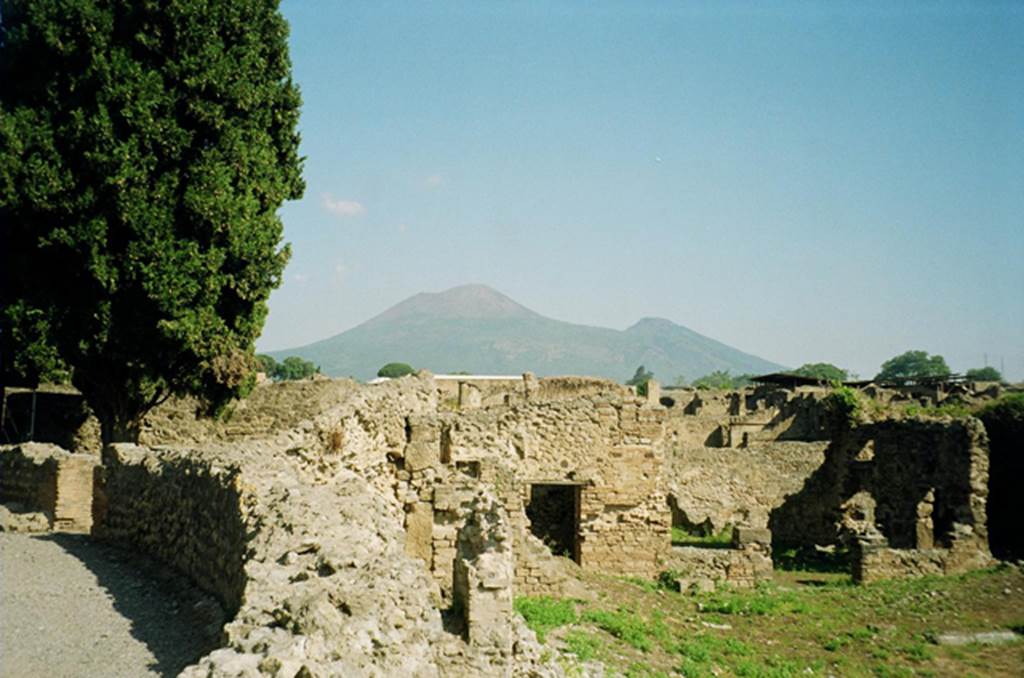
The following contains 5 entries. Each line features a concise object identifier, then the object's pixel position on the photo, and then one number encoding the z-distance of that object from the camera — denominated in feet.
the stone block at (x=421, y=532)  43.11
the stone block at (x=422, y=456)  49.42
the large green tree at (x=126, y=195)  60.49
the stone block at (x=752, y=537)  64.39
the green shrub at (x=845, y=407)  89.81
